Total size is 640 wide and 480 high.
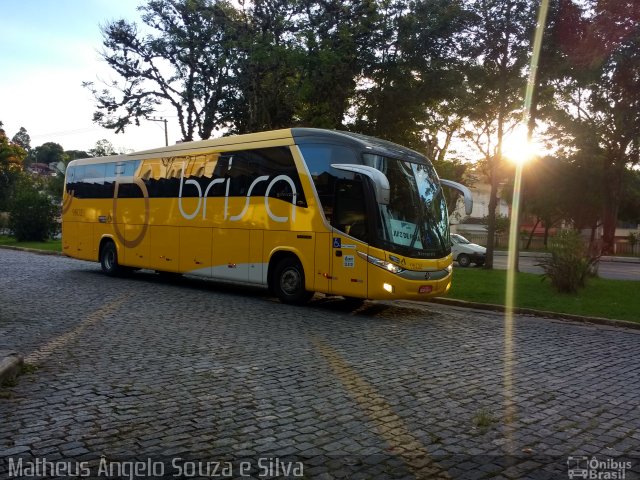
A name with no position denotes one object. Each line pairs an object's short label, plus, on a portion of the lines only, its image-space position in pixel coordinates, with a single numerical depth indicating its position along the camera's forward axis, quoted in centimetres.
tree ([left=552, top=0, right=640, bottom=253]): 1415
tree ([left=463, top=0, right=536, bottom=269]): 1875
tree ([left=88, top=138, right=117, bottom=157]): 5516
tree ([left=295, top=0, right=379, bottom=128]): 2100
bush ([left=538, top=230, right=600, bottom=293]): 1459
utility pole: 3914
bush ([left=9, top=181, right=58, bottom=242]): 3391
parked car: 2689
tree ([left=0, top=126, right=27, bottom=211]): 4678
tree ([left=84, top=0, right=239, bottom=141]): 2608
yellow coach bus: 1136
